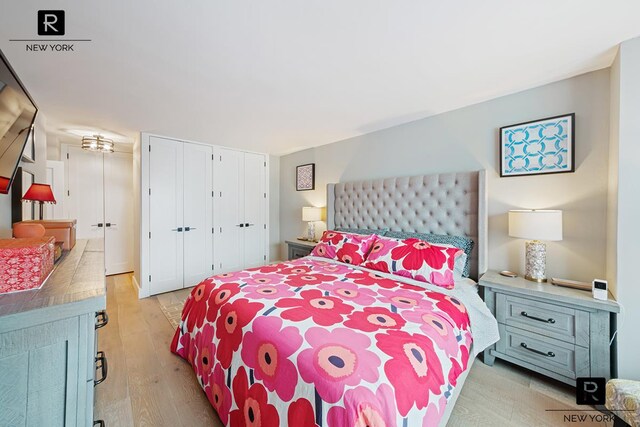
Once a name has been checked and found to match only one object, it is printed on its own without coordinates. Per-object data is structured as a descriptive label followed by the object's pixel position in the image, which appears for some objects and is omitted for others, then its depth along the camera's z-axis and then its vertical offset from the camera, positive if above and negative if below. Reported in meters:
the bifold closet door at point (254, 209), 4.62 +0.03
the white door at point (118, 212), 4.53 -0.03
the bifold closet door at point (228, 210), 4.25 +0.01
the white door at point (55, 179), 3.48 +0.44
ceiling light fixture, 3.32 +0.90
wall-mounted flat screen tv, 1.45 +0.55
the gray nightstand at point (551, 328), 1.66 -0.84
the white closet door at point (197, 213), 3.92 -0.04
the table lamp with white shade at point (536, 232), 1.89 -0.16
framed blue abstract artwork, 2.05 +0.55
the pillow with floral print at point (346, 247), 2.68 -0.41
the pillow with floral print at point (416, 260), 2.09 -0.44
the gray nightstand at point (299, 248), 3.71 -0.57
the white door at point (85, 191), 4.20 +0.33
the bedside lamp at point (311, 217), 3.95 -0.10
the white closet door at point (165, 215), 3.58 -0.07
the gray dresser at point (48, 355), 0.81 -0.50
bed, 1.01 -0.65
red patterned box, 0.94 -0.22
